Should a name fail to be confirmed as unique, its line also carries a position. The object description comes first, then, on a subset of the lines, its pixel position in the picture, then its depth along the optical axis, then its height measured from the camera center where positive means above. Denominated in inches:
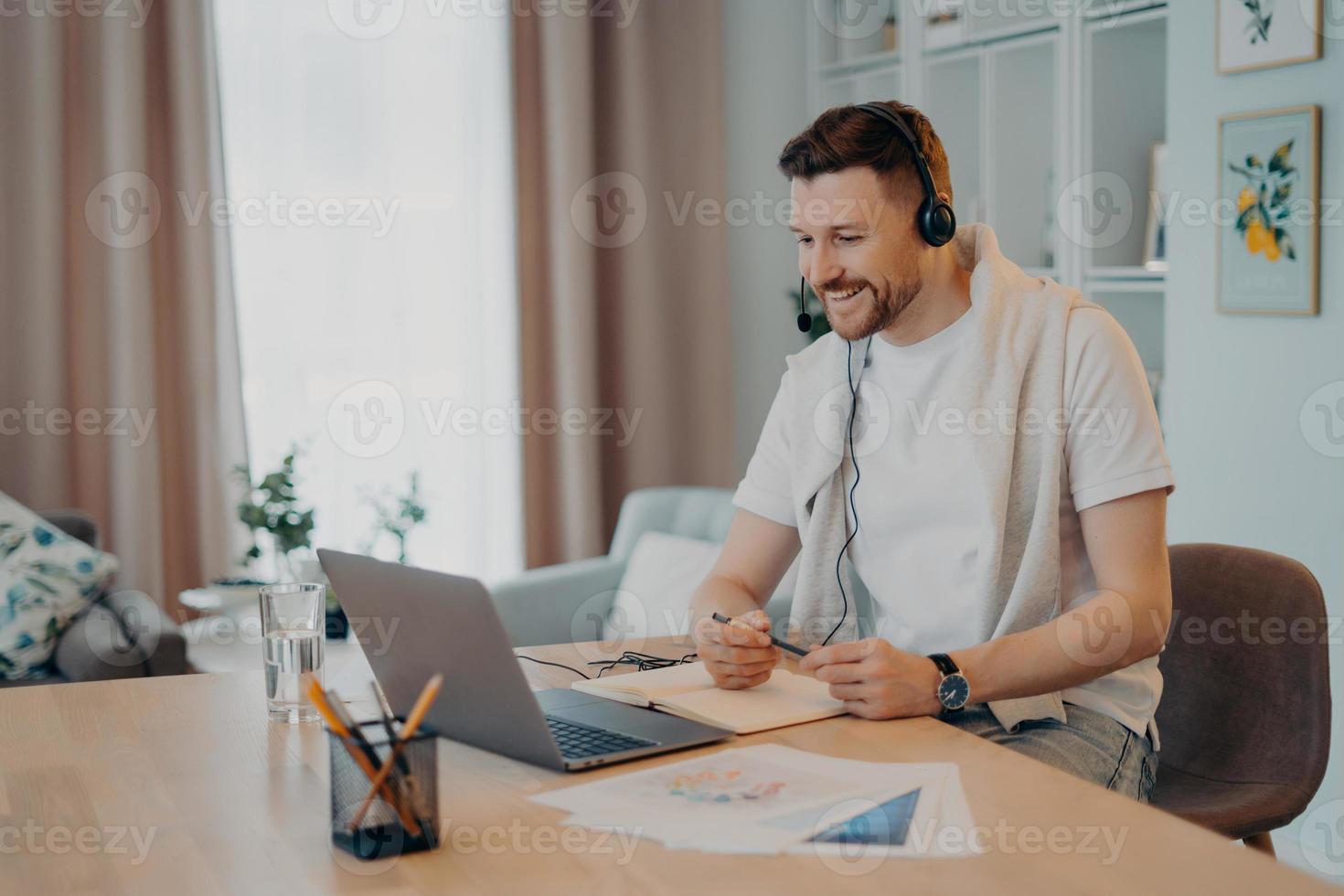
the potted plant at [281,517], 116.4 -14.9
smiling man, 58.1 -7.6
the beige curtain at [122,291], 125.0 +5.8
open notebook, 52.1 -15.0
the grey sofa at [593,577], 121.5 -22.0
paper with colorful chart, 39.3 -14.9
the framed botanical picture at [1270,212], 102.0 +8.4
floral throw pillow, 107.0 -18.8
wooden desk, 36.8 -15.0
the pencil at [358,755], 39.2 -12.1
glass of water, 54.8 -12.3
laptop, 45.2 -11.9
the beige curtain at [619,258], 151.3 +9.3
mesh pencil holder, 39.0 -13.4
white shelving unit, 125.7 +22.8
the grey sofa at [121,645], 103.6 -23.1
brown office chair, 63.2 -18.5
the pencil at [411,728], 38.9 -11.5
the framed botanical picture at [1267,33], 100.2 +22.0
